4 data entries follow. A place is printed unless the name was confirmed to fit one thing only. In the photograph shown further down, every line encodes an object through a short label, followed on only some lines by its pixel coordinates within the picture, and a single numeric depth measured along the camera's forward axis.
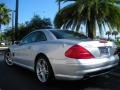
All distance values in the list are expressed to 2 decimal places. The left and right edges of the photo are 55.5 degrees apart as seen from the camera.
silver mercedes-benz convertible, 2.45
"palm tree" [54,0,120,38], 6.18
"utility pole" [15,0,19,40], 10.06
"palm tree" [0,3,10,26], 21.46
